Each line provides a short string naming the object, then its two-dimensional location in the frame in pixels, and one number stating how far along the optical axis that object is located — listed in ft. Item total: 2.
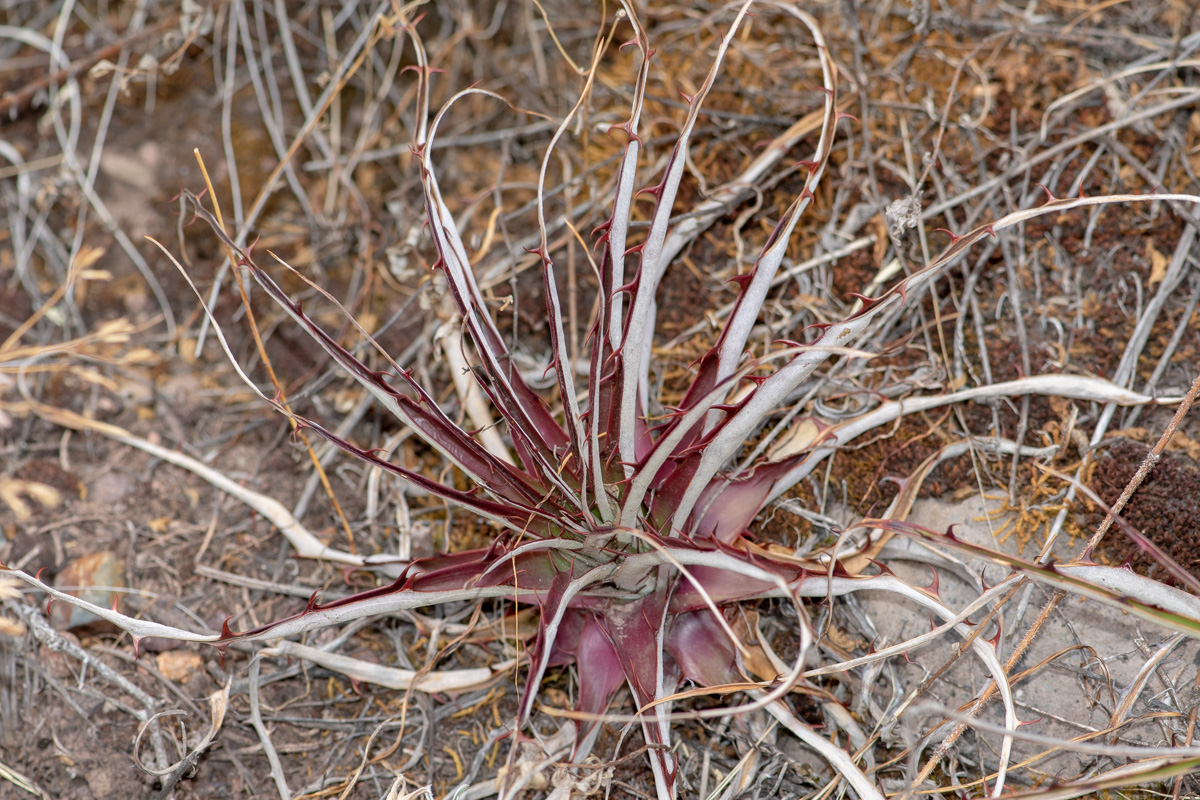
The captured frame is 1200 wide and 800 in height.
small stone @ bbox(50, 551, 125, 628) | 3.94
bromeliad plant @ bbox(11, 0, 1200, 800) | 3.71
